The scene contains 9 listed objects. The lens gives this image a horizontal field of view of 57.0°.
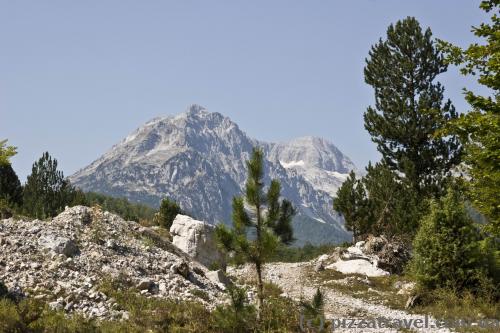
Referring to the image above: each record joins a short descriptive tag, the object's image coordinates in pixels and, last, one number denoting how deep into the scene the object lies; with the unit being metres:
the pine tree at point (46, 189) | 47.44
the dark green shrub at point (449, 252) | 19.70
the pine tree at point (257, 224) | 14.33
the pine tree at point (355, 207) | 44.34
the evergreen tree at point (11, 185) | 48.38
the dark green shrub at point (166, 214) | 43.81
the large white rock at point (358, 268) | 32.47
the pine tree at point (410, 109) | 36.78
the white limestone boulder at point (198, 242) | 31.13
